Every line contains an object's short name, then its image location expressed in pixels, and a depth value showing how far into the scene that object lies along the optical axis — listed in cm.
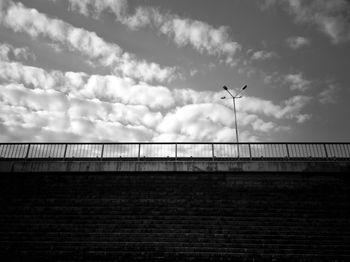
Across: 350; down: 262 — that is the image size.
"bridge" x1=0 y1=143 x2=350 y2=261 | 945
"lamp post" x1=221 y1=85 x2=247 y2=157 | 2264
